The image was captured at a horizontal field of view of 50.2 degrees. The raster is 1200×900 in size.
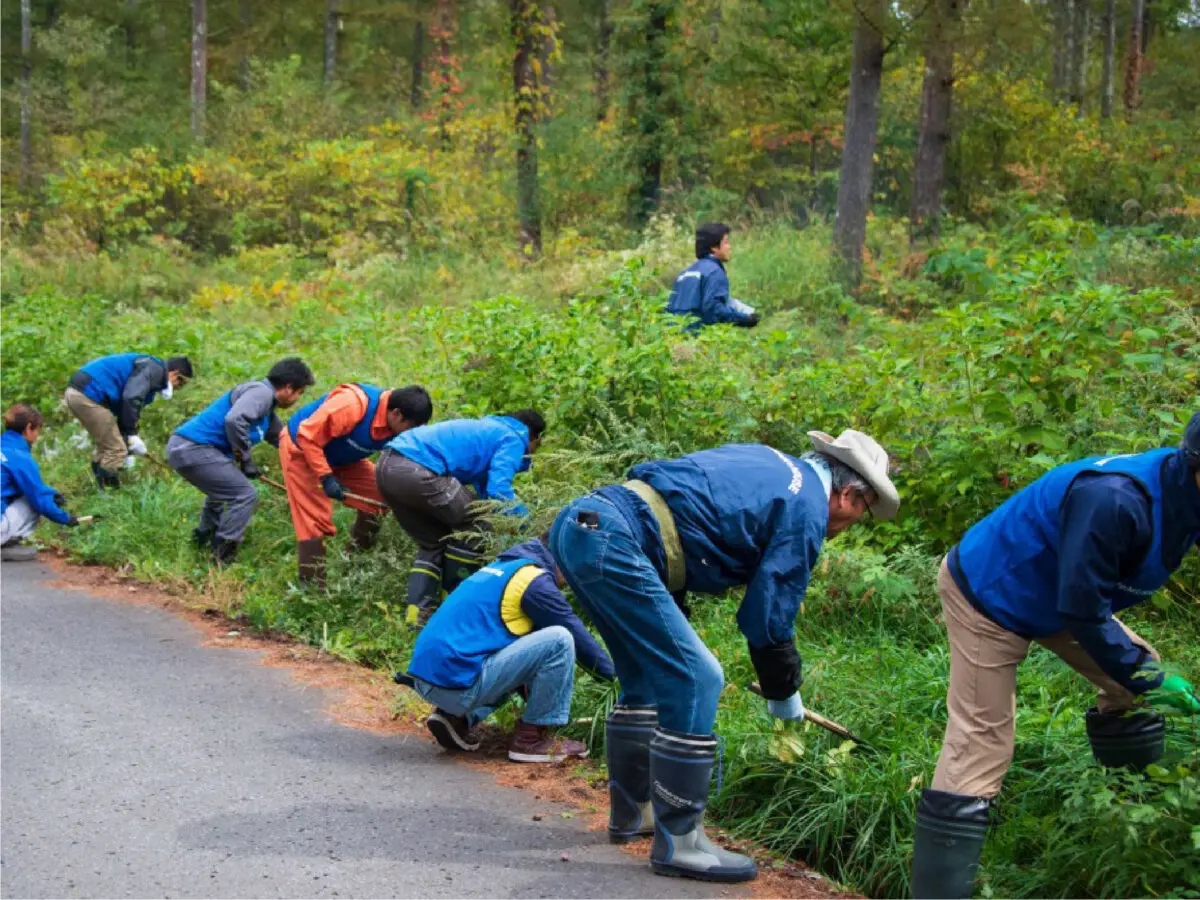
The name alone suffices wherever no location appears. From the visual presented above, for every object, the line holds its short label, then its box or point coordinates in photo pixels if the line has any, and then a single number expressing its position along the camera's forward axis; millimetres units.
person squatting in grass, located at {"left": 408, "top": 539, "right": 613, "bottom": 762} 6207
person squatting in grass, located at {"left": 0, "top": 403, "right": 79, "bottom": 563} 11539
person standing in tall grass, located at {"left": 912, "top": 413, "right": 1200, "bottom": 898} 4078
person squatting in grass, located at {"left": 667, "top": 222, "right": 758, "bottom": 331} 10609
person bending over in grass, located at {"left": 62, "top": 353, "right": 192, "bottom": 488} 12445
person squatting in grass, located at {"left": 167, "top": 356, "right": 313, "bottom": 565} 10406
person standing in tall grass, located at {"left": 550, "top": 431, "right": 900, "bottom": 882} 4816
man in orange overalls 9414
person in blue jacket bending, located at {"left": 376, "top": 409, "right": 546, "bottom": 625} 8297
